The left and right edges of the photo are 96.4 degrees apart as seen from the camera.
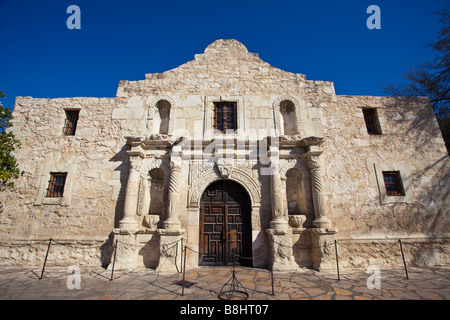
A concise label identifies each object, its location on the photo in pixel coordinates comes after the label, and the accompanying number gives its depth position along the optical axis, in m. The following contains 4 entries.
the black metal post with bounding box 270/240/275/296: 5.25
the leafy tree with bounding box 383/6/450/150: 7.71
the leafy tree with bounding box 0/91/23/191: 5.71
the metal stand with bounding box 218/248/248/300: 3.55
